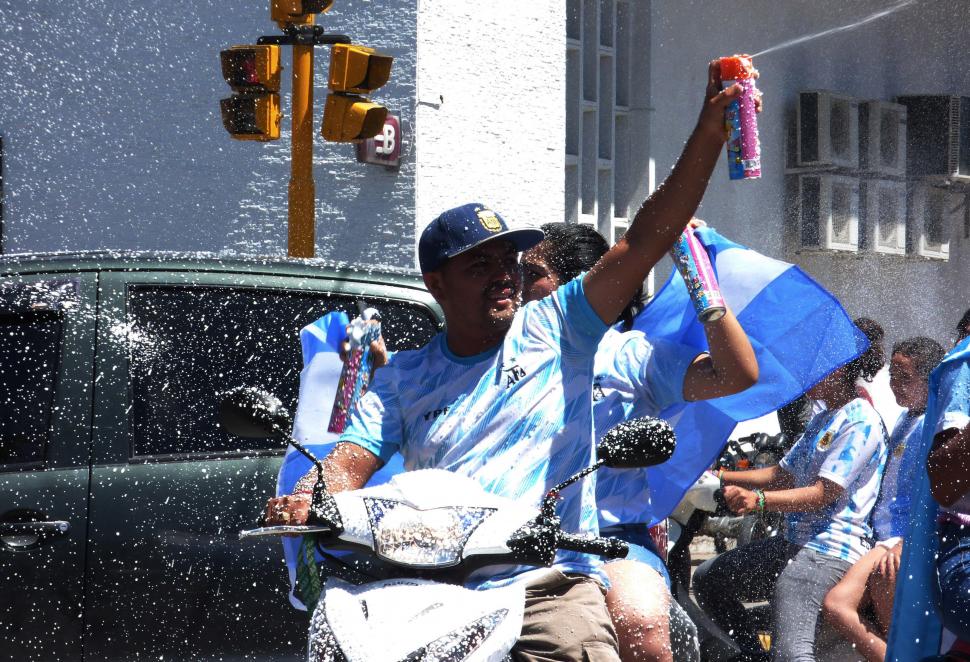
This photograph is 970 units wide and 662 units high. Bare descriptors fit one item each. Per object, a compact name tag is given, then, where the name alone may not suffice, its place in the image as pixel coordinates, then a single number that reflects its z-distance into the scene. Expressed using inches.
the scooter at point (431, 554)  211.8
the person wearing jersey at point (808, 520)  453.7
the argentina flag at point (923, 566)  301.6
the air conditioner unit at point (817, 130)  1220.5
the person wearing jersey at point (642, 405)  293.1
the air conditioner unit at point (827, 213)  1243.2
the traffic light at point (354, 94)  782.5
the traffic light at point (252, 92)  800.9
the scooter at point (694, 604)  414.3
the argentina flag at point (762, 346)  344.5
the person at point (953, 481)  287.3
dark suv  338.3
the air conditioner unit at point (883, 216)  1314.0
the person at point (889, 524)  448.4
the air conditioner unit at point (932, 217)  1379.2
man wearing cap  253.9
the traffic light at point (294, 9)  767.7
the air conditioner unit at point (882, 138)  1310.3
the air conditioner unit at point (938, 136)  1359.5
